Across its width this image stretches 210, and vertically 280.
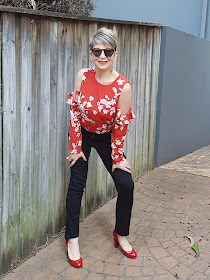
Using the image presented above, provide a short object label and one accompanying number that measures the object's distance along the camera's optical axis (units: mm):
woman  3189
